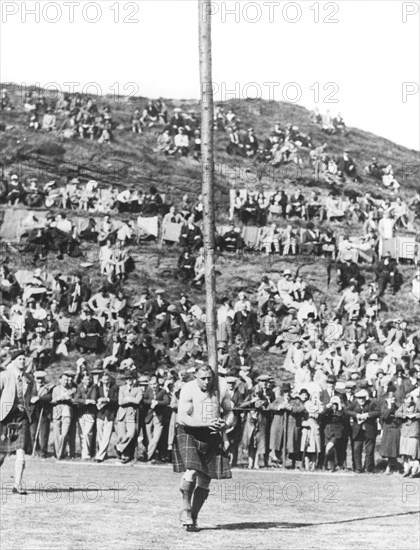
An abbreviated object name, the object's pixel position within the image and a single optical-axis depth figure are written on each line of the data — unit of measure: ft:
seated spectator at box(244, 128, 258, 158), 117.70
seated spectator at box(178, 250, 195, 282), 93.04
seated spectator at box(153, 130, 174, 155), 117.80
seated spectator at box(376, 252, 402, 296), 89.25
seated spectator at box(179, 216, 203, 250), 93.66
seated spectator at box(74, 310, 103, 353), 78.95
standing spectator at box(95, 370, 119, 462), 57.11
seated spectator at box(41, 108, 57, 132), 125.80
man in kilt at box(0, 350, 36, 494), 36.88
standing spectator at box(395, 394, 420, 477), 53.67
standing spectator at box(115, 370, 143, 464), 56.54
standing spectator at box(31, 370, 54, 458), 58.13
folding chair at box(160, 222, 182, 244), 97.41
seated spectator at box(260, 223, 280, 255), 98.07
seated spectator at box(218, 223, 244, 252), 98.89
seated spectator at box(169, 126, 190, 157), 115.85
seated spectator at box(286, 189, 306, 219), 101.60
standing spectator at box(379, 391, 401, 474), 54.49
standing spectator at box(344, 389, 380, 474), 55.31
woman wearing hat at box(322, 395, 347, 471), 55.42
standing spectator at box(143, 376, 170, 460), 56.39
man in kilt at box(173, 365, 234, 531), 31.55
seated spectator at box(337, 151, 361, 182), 119.44
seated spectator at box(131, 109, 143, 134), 125.80
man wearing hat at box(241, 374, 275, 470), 56.70
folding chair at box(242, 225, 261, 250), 98.68
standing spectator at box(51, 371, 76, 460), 57.47
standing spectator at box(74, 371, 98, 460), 57.67
